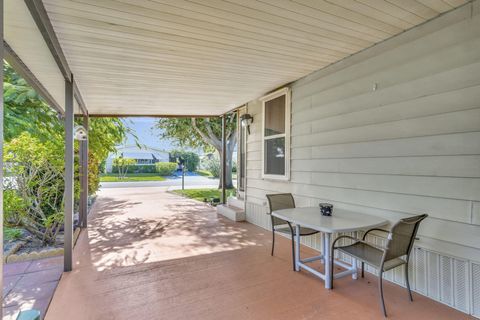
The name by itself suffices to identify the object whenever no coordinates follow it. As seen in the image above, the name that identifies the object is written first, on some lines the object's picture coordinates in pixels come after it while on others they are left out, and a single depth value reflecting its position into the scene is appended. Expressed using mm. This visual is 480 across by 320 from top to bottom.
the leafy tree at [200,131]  11227
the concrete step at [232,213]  5871
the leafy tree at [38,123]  4176
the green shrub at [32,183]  3795
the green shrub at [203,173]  24475
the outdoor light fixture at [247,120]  5675
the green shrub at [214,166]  19839
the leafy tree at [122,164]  18109
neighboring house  21702
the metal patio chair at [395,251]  2232
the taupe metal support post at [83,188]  5329
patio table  2629
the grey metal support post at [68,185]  3158
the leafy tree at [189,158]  23300
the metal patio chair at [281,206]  3455
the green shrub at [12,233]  4266
